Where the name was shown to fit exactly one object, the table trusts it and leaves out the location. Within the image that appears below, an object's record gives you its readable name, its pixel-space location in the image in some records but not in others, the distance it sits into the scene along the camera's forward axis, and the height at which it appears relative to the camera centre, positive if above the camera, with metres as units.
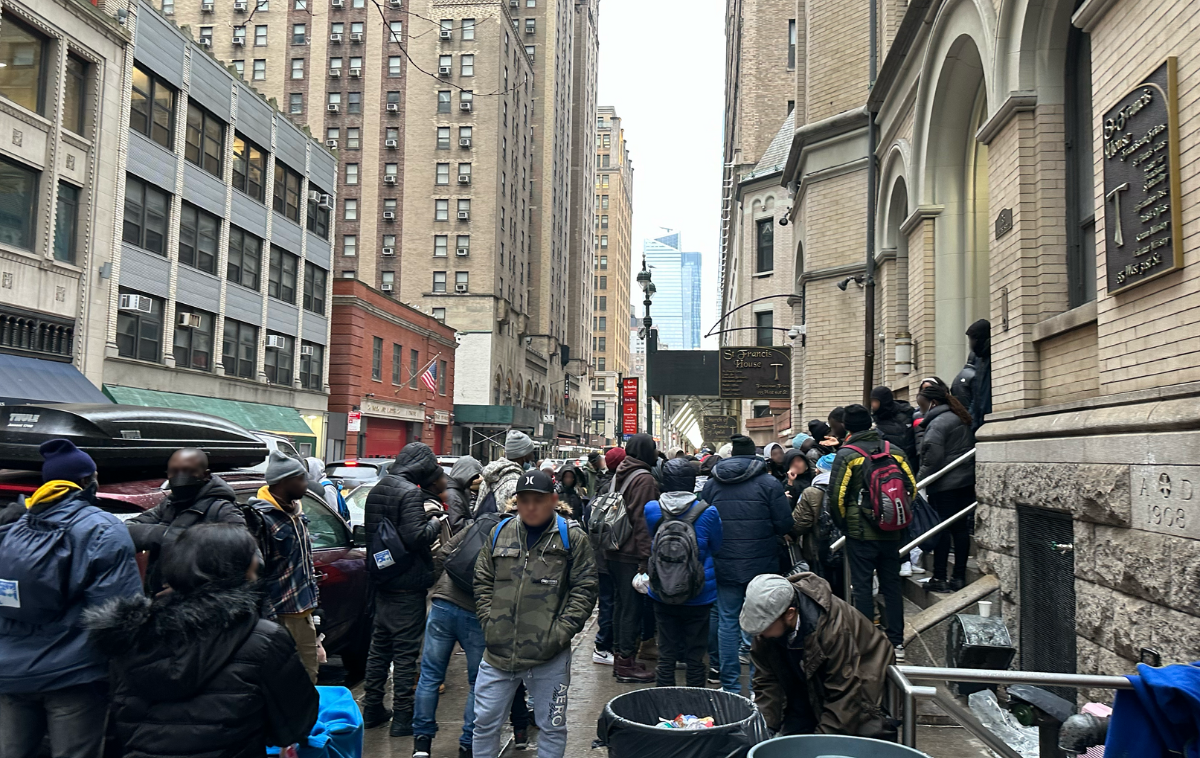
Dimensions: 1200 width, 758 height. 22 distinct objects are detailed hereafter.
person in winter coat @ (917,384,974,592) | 8.12 -0.41
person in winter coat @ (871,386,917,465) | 8.81 +0.09
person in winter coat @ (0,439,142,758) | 3.97 -0.97
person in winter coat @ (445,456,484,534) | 7.19 -0.65
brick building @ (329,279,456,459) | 38.81 +2.35
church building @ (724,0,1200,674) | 4.90 +1.18
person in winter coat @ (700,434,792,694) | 6.99 -0.91
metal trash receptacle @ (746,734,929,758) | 3.58 -1.36
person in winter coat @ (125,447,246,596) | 4.88 -0.58
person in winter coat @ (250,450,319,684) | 5.41 -0.93
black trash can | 4.08 -1.53
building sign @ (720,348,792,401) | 26.11 +1.57
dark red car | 7.45 -1.49
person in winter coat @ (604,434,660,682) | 7.77 -1.37
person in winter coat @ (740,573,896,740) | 4.05 -1.12
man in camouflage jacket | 4.90 -1.11
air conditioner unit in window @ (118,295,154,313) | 24.02 +2.98
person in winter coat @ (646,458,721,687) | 6.65 -1.49
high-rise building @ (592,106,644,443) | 129.38 +23.81
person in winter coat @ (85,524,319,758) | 2.94 -0.90
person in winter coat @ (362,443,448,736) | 6.17 -1.36
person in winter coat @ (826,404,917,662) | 6.90 -0.89
